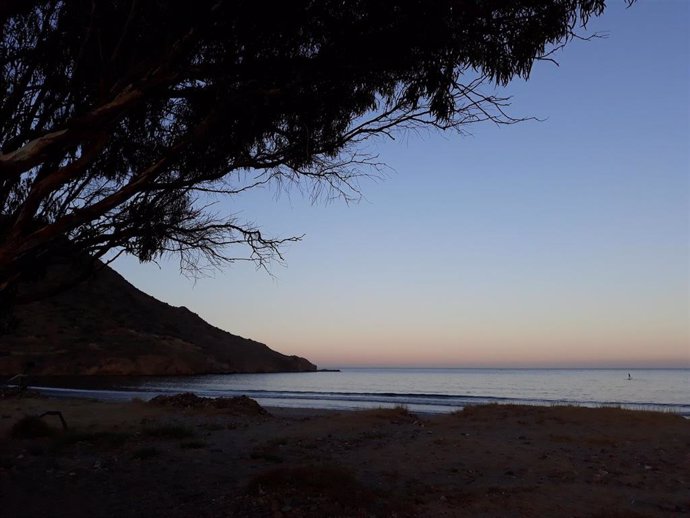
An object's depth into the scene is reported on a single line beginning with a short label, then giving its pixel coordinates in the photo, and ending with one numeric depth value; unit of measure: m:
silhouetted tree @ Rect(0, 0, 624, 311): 5.85
